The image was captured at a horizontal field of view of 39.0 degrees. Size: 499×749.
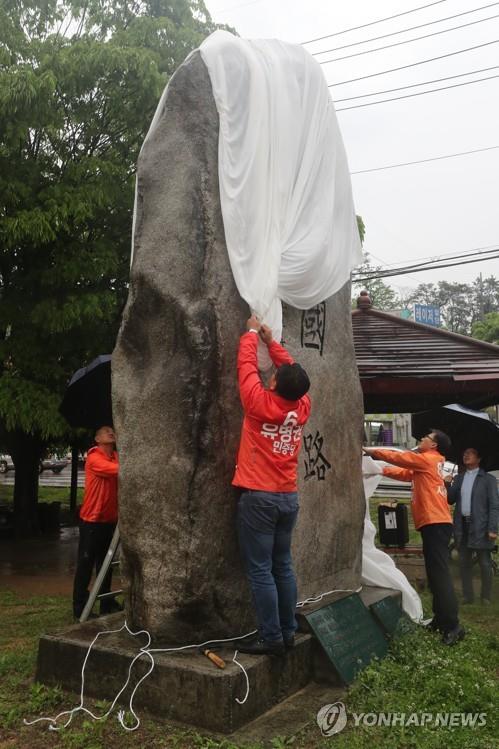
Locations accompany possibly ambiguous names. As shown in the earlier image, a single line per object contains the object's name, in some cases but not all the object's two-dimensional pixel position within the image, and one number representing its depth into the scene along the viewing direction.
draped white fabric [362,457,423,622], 6.32
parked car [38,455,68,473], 37.19
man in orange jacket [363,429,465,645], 5.83
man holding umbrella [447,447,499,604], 8.12
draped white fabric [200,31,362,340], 4.97
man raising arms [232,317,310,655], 4.36
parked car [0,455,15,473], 36.60
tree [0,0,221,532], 8.88
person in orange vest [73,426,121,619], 6.14
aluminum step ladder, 5.55
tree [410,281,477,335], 51.78
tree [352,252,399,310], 41.34
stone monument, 4.55
